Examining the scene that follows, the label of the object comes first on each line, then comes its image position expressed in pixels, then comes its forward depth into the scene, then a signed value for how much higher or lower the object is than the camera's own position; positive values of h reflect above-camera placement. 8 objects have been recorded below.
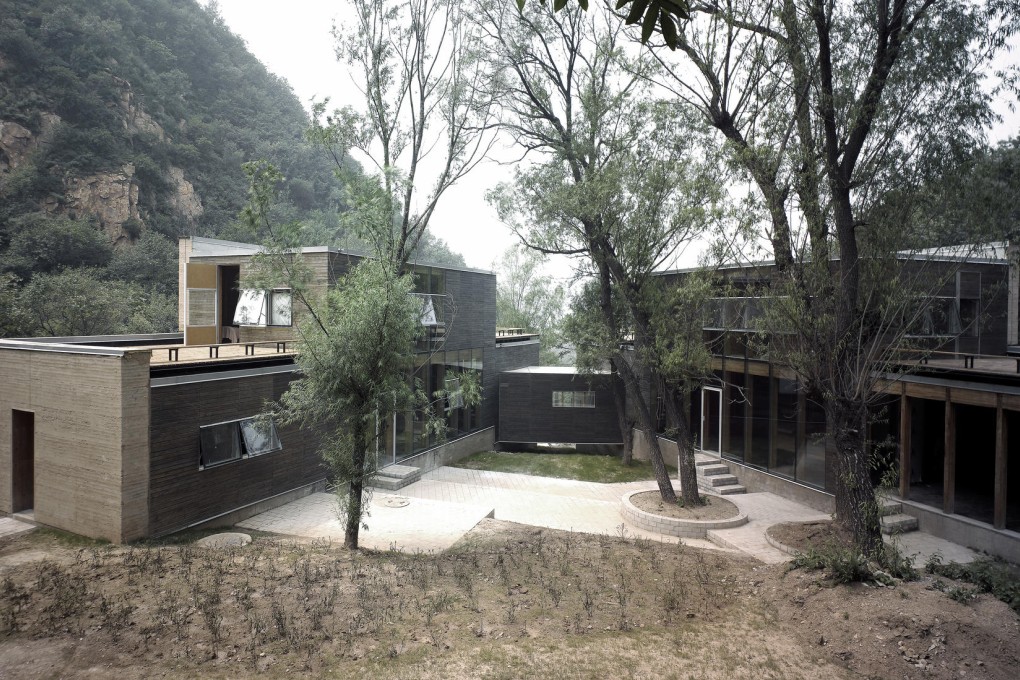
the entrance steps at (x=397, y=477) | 13.84 -3.43
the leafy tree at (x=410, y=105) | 10.95 +4.47
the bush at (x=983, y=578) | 6.36 -2.82
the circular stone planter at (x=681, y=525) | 11.27 -3.59
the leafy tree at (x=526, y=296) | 38.78 +2.41
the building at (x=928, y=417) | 9.44 -1.61
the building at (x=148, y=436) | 8.86 -1.73
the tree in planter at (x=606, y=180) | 11.83 +3.14
